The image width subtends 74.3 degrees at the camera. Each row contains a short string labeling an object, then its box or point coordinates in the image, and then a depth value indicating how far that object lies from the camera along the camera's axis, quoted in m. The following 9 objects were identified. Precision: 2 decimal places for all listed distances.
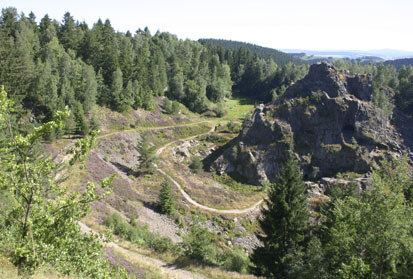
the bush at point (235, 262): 28.05
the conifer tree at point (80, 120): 57.69
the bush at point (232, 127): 86.44
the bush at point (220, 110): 104.17
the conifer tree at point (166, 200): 44.34
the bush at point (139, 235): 28.31
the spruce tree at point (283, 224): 24.77
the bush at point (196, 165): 63.59
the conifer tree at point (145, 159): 54.05
